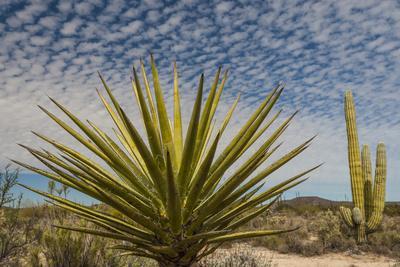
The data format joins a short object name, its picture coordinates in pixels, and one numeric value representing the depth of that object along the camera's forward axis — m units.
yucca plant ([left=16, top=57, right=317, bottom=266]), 1.89
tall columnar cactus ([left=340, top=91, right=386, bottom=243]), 12.98
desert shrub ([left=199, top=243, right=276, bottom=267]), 5.43
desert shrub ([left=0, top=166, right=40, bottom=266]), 6.09
